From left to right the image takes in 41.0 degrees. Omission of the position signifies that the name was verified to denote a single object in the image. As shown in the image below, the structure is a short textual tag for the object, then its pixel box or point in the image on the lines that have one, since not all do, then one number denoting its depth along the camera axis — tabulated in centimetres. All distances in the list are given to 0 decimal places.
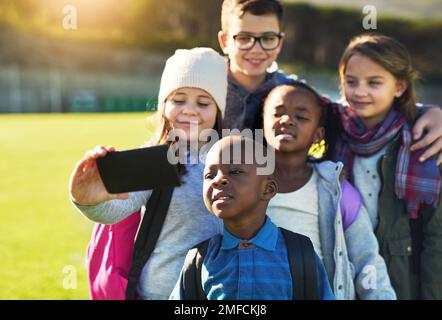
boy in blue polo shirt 205
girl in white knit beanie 242
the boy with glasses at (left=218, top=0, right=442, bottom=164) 304
